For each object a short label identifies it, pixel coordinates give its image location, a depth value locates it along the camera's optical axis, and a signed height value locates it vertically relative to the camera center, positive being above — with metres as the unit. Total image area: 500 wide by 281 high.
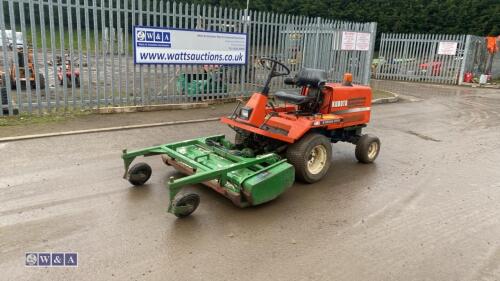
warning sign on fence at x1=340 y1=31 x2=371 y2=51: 13.79 +0.61
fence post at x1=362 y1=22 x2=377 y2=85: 14.62 +0.04
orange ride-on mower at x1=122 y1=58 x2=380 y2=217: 4.22 -1.23
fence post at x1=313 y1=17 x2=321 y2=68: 12.90 +0.46
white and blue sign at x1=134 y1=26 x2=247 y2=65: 8.98 +0.09
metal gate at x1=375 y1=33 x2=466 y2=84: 21.23 +0.21
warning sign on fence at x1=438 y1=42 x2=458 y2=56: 20.92 +0.77
